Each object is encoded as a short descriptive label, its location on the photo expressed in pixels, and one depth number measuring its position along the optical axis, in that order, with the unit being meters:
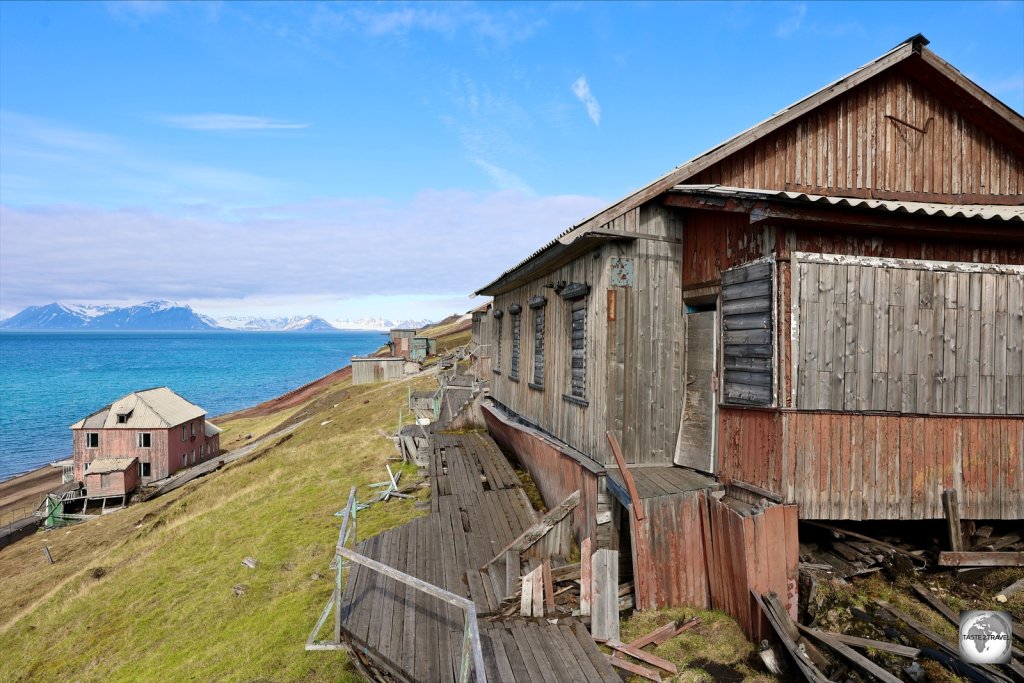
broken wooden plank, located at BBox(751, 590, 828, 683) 5.43
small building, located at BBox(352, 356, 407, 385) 54.59
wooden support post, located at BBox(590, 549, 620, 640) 6.68
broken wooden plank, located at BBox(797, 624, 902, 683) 5.18
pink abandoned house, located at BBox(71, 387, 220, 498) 34.72
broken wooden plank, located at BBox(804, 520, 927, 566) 7.38
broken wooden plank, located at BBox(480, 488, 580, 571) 7.92
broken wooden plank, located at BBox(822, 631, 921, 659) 5.61
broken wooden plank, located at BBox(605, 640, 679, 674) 6.14
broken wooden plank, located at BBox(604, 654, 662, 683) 5.98
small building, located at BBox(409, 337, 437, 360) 63.58
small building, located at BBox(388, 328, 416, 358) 63.09
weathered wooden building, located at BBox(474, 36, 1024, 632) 6.99
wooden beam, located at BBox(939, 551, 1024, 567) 7.09
